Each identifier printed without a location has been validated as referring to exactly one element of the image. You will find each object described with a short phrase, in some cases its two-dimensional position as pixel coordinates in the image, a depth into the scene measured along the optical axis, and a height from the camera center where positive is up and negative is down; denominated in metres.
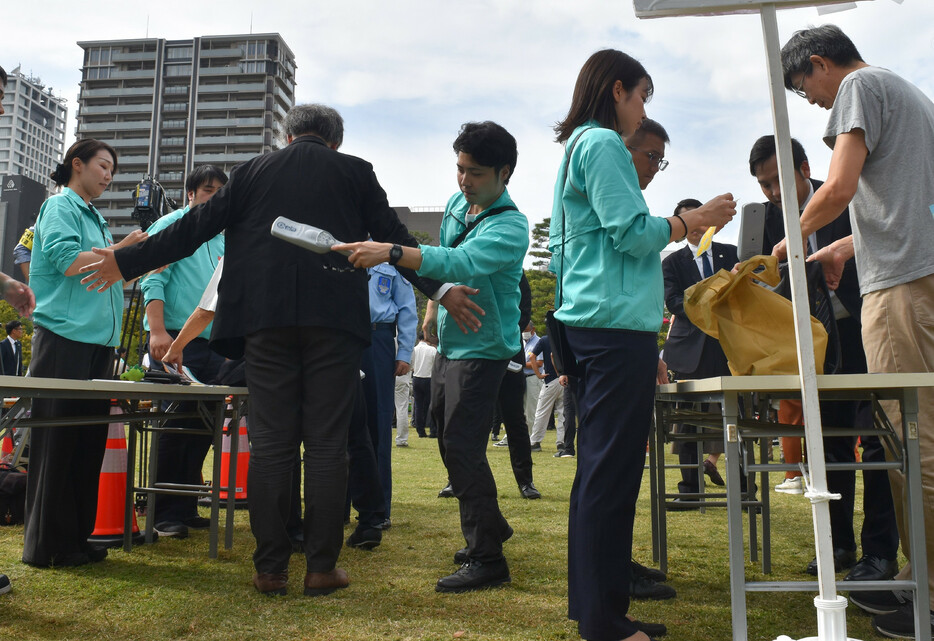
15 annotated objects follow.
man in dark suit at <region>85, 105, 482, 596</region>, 2.82 +0.37
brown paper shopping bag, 2.07 +0.30
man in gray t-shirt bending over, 2.26 +0.65
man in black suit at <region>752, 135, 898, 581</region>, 2.79 +0.02
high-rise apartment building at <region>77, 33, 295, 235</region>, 86.50 +37.57
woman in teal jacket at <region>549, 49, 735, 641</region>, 2.12 +0.21
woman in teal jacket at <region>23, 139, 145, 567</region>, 3.17 +0.25
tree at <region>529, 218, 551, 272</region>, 42.16 +10.46
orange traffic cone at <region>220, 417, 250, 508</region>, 4.86 -0.25
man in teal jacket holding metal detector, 2.93 +0.32
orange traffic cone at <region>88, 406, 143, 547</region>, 3.71 -0.38
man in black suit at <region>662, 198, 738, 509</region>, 4.77 +0.61
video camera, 4.44 +1.31
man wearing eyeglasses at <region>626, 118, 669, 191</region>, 2.94 +1.10
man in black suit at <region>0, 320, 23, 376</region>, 12.05 +1.09
